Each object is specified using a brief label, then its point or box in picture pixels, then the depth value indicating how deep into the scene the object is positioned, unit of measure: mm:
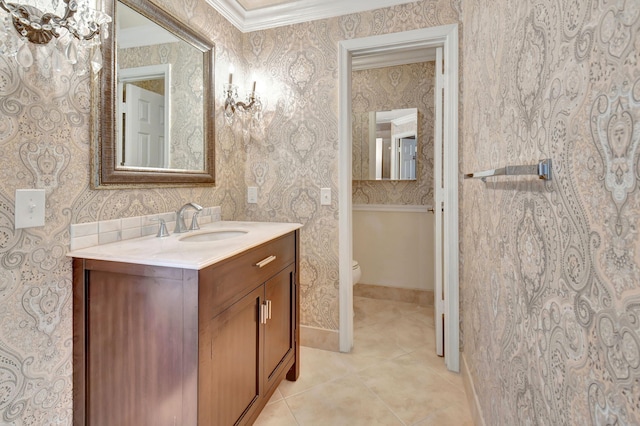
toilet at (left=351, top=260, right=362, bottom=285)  2746
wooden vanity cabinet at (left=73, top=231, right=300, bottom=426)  1073
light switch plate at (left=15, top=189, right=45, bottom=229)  1065
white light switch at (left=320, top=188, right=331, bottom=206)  2258
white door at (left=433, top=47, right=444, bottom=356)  2131
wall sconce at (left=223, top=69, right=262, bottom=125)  2180
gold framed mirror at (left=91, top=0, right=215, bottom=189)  1374
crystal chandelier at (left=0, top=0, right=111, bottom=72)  1010
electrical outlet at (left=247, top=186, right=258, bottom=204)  2441
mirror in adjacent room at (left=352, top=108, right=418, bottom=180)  3166
